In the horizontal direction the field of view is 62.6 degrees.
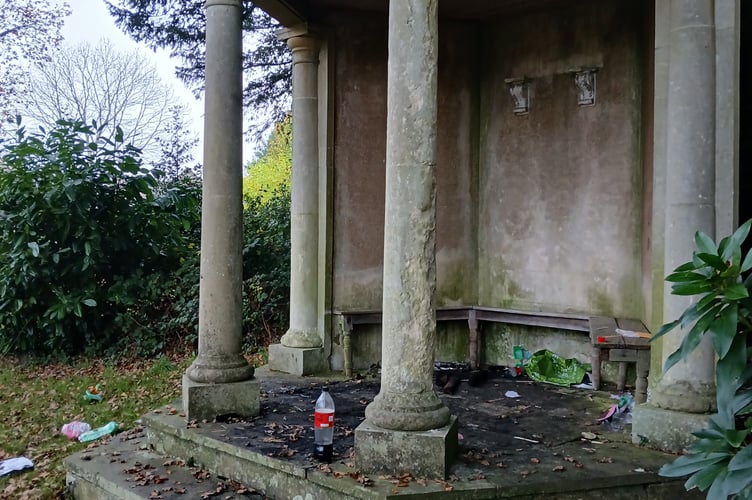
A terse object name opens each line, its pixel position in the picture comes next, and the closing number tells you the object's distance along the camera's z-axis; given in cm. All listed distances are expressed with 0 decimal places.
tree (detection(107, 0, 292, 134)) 1088
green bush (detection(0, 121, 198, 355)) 920
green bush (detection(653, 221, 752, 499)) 214
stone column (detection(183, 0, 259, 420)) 514
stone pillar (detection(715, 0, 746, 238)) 432
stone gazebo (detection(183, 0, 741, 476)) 396
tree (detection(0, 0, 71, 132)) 1664
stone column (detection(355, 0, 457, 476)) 393
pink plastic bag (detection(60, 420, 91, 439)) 604
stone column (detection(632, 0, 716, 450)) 430
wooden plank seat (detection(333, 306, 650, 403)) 520
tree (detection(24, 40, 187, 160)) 1958
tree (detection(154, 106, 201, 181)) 1722
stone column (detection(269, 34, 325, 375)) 735
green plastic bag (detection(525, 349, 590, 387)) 685
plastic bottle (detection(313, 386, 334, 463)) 405
